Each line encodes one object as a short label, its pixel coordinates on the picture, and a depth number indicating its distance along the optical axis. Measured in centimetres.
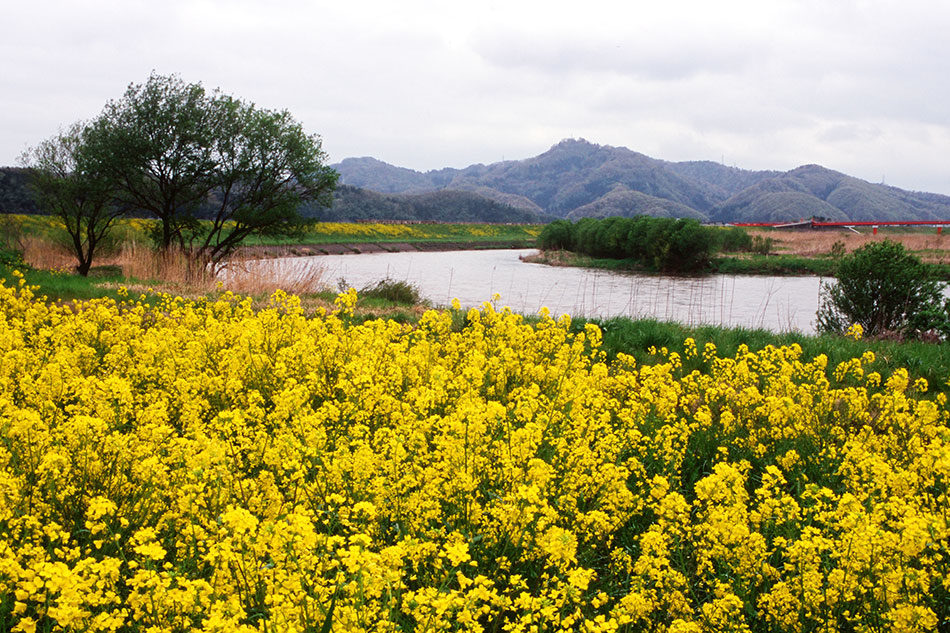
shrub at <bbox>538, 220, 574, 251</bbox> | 6475
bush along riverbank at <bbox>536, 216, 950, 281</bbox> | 4697
